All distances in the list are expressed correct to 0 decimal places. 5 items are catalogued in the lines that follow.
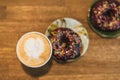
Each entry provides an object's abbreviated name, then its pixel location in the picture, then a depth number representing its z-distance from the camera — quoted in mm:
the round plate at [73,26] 1006
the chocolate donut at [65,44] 963
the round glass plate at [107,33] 1019
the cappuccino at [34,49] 913
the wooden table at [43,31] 974
